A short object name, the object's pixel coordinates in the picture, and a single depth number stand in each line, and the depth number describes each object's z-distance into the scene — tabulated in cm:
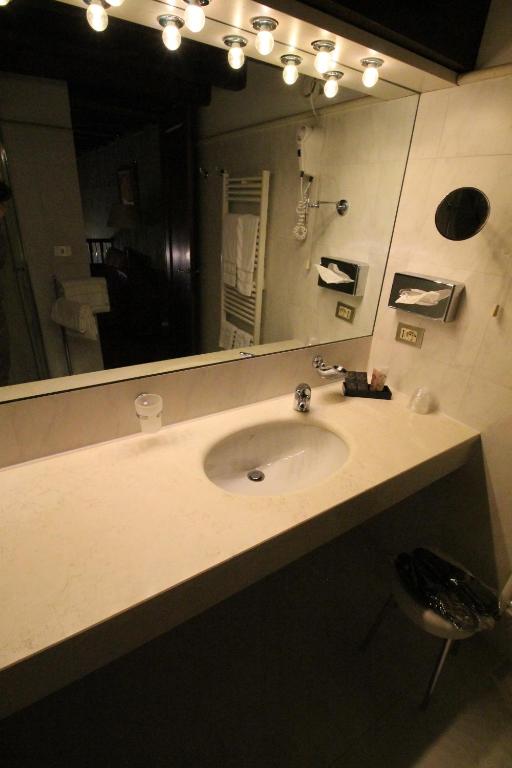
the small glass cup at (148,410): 107
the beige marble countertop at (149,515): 65
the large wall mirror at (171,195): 86
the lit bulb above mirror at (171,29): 81
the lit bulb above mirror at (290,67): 98
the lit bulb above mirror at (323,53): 89
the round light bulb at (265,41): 84
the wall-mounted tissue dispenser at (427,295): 122
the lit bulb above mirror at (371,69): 98
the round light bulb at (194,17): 75
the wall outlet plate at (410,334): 139
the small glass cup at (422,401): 135
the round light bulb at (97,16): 75
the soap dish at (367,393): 145
